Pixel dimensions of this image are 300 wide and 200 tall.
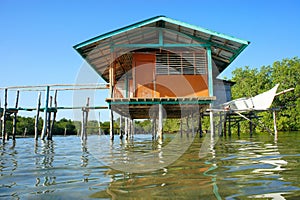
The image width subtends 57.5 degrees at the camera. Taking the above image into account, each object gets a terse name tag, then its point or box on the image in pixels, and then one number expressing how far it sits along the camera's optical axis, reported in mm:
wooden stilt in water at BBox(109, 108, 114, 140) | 13055
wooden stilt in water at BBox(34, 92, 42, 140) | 17625
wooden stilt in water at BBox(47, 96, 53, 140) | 19119
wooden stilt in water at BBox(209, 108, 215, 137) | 11995
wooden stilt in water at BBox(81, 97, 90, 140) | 17200
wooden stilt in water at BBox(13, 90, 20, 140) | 18689
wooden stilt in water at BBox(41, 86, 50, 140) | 17970
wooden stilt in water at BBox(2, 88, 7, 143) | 18169
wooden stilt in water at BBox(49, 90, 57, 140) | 19328
